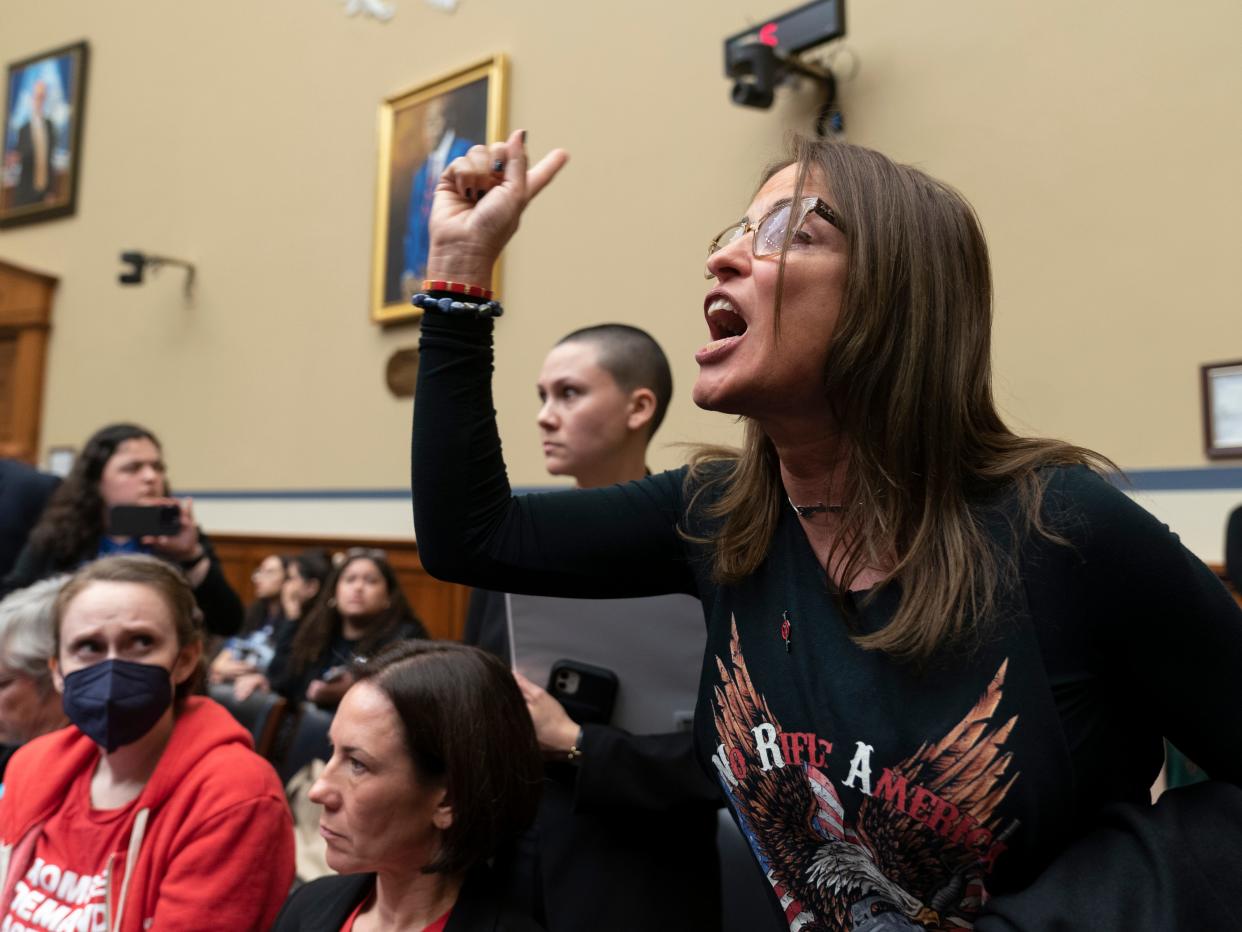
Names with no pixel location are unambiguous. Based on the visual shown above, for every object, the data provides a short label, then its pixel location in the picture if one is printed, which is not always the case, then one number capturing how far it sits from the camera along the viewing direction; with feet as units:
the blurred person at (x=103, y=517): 9.56
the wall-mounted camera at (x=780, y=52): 15.35
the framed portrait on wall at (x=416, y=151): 20.63
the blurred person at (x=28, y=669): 7.22
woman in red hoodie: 5.62
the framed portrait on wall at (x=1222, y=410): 12.03
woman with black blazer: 4.92
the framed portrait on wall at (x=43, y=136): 28.96
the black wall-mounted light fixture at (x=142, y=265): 25.31
